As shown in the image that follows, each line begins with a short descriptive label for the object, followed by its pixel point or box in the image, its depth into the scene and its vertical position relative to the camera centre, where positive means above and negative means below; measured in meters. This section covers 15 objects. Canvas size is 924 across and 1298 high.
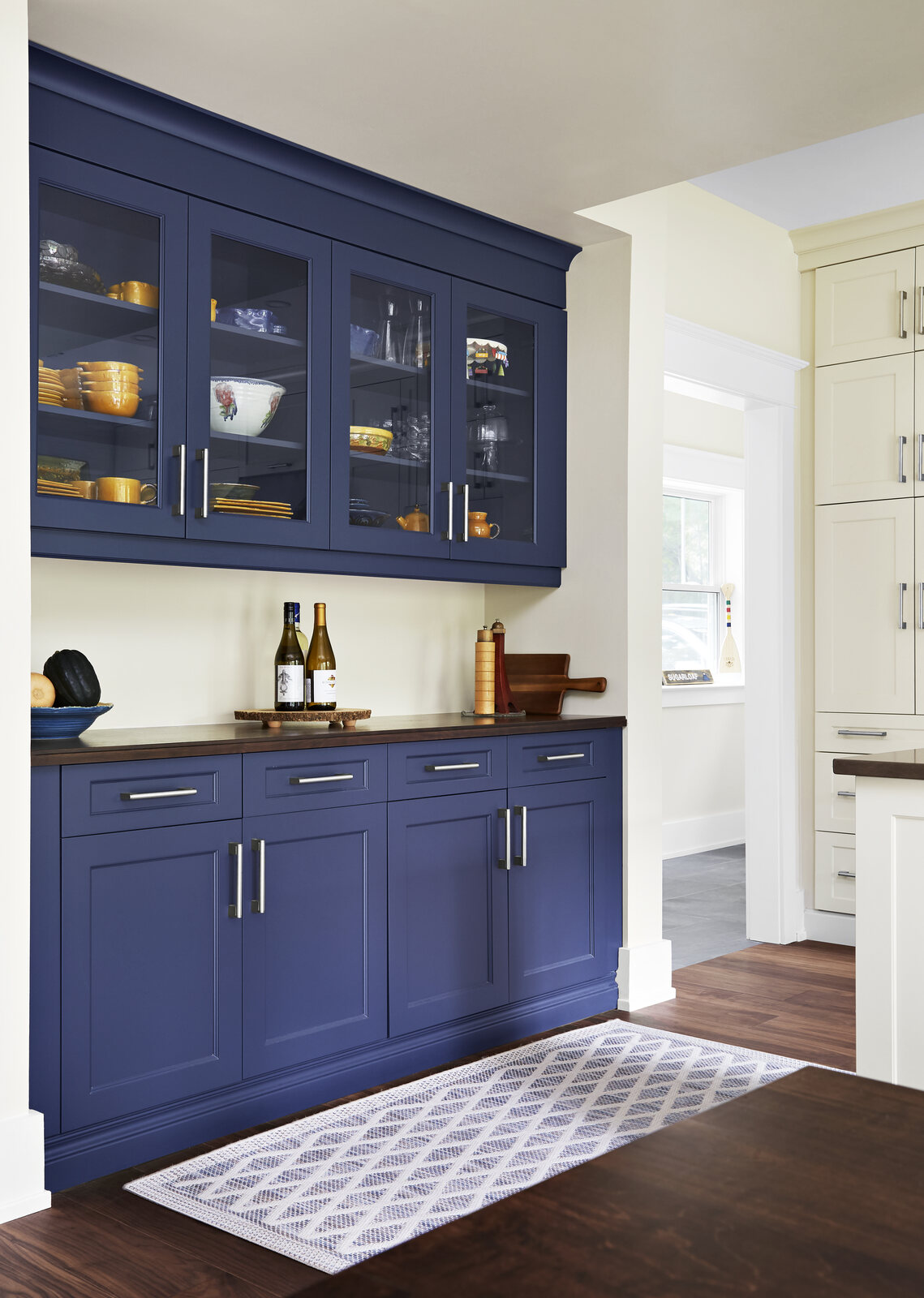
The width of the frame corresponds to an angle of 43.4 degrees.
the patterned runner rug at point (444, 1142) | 2.24 -1.11
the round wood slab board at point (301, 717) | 3.07 -0.18
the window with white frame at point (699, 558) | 6.99 +0.56
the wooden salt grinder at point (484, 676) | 3.79 -0.09
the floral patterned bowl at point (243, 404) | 2.87 +0.62
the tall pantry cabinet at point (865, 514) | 4.59 +0.54
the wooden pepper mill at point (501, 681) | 3.80 -0.11
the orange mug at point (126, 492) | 2.63 +0.36
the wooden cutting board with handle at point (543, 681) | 3.82 -0.11
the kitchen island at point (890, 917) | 2.37 -0.56
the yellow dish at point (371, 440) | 3.21 +0.59
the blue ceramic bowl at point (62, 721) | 2.52 -0.16
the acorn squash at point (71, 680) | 2.64 -0.07
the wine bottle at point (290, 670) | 3.18 -0.06
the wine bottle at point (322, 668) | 3.23 -0.06
